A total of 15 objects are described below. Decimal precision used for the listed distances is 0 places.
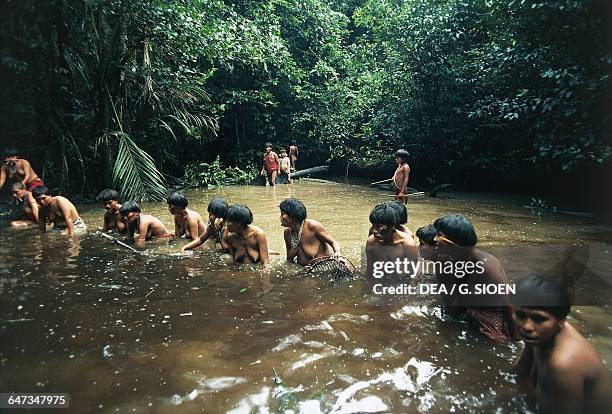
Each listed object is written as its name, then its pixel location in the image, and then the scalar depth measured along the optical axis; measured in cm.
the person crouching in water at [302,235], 458
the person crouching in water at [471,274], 289
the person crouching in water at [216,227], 535
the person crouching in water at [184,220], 576
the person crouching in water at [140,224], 591
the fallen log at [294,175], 1605
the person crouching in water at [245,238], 473
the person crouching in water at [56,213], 652
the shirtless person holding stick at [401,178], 855
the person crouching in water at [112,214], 619
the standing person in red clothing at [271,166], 1491
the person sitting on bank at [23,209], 720
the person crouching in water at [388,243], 391
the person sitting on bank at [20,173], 756
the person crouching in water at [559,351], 178
